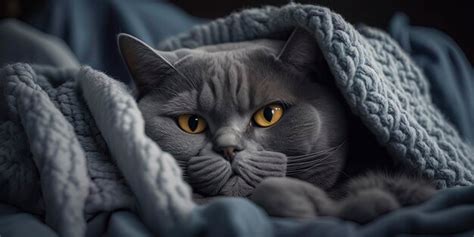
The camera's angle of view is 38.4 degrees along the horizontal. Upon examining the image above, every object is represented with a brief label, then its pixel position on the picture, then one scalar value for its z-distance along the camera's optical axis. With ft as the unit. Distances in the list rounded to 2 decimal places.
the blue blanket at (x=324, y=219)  1.03
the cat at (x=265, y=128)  1.16
